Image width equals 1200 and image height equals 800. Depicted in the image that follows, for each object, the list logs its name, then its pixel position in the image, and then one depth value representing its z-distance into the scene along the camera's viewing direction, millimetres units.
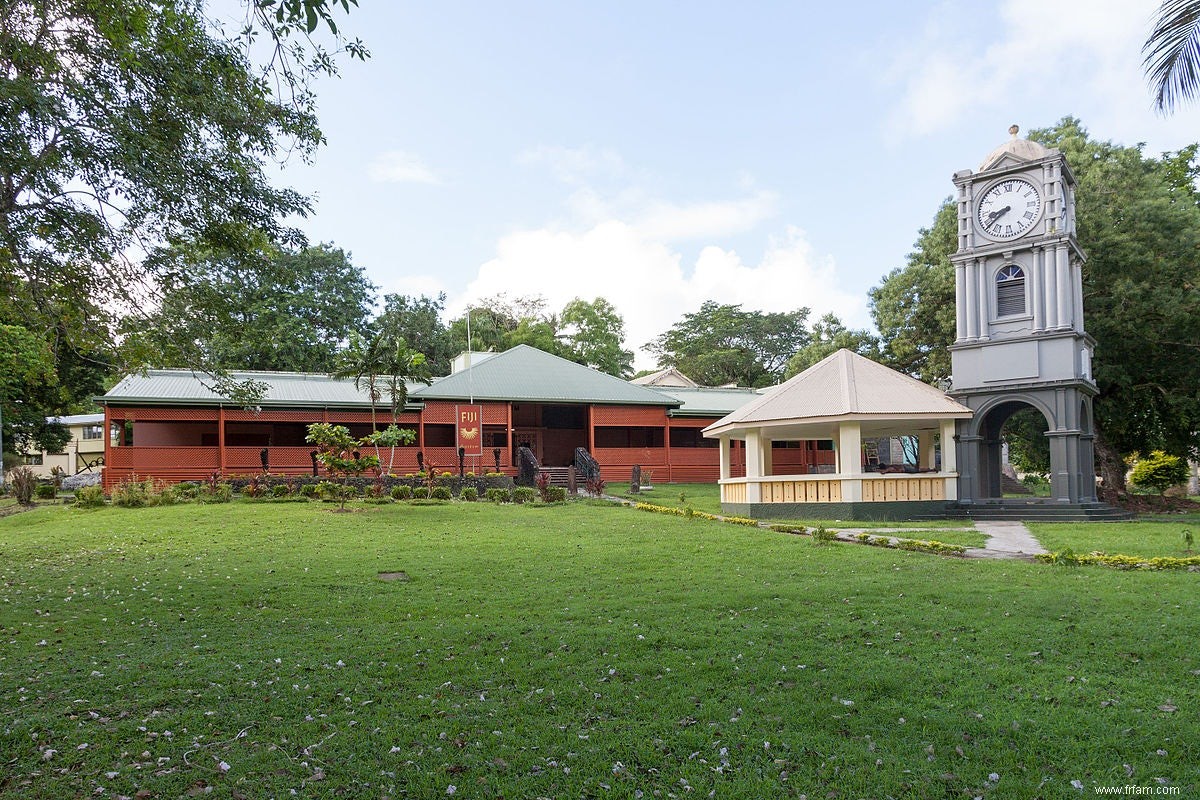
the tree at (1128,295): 20469
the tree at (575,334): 48500
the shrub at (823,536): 13180
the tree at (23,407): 23156
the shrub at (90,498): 20438
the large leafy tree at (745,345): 56250
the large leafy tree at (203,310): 9562
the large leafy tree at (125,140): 7711
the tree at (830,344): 26734
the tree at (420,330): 42594
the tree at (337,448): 19516
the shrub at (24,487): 22859
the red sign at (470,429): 28859
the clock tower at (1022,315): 18281
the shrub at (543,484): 21858
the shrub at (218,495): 21344
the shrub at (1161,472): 22672
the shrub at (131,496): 20297
